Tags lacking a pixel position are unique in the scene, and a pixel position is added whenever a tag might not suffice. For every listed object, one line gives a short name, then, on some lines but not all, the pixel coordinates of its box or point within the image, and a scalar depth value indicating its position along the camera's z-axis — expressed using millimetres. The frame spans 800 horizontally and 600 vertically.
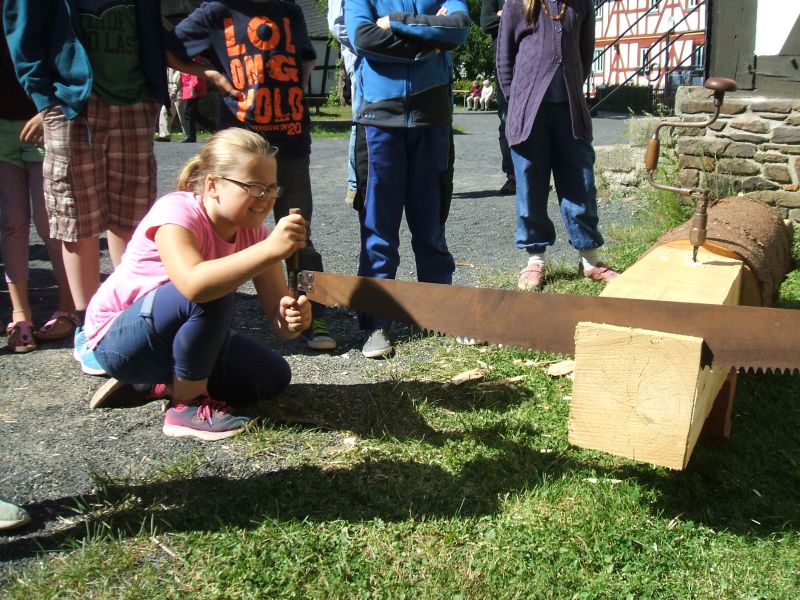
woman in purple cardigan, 4738
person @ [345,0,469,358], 3785
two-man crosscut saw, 2316
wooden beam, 2248
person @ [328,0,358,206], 4653
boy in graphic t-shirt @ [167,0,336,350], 3867
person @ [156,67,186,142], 14586
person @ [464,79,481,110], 28766
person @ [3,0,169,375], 3602
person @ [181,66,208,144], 13795
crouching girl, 2621
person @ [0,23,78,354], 3965
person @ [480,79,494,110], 28016
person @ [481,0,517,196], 8609
